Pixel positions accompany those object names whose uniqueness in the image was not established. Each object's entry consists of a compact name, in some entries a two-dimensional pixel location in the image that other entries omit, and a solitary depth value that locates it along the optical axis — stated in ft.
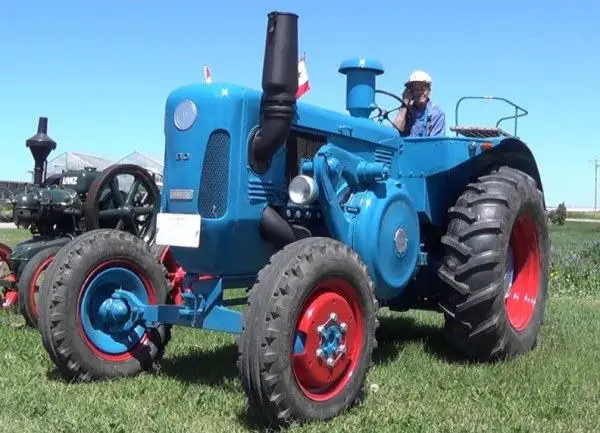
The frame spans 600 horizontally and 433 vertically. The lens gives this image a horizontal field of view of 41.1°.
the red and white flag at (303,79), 18.95
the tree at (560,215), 156.09
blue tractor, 13.02
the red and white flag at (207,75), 16.47
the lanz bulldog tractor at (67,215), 23.90
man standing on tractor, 20.85
